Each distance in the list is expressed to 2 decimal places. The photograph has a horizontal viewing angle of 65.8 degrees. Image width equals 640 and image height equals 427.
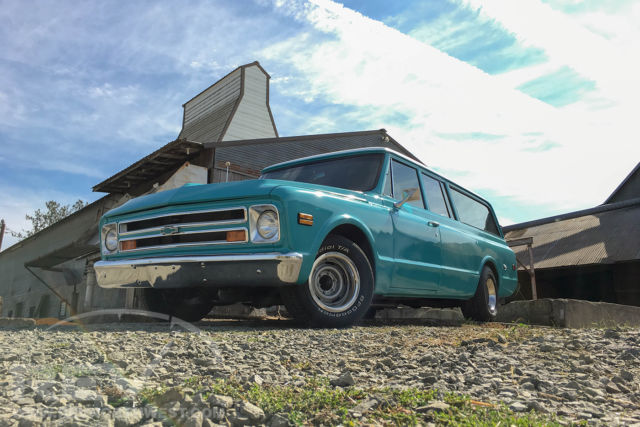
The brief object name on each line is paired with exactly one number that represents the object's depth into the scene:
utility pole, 31.68
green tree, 47.81
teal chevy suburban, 3.77
